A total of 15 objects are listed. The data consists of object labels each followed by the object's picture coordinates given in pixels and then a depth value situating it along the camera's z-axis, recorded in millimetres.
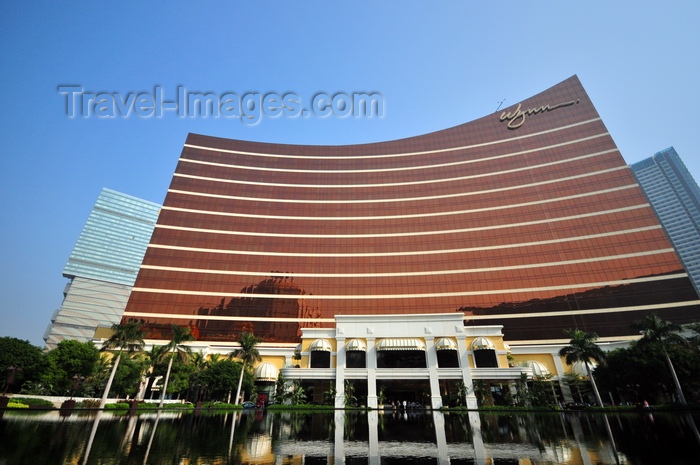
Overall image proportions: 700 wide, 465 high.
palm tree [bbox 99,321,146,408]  41156
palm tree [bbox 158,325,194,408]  45500
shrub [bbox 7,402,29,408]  31428
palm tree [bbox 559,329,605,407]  39812
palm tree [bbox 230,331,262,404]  48469
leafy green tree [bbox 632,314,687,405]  37412
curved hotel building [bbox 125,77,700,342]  61656
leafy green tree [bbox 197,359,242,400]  46812
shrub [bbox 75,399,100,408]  36125
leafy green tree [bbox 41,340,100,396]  40250
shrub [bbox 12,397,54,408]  32962
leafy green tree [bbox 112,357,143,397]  45844
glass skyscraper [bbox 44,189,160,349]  147750
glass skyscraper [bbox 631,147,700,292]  158000
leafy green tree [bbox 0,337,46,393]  38125
